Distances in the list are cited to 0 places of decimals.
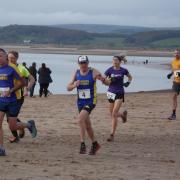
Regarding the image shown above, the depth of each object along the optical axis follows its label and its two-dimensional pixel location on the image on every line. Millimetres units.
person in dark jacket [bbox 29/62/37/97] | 28000
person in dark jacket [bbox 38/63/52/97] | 28047
